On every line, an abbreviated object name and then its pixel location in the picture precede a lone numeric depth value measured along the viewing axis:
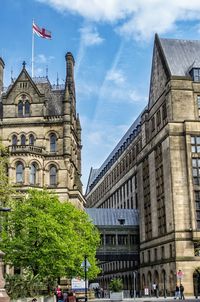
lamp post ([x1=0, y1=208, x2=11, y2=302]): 27.22
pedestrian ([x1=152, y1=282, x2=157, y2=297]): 71.38
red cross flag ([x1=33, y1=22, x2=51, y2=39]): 76.31
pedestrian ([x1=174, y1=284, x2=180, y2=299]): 60.62
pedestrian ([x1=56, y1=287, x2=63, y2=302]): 37.26
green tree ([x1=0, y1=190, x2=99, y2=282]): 49.75
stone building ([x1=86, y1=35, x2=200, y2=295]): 69.44
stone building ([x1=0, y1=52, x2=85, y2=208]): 73.19
